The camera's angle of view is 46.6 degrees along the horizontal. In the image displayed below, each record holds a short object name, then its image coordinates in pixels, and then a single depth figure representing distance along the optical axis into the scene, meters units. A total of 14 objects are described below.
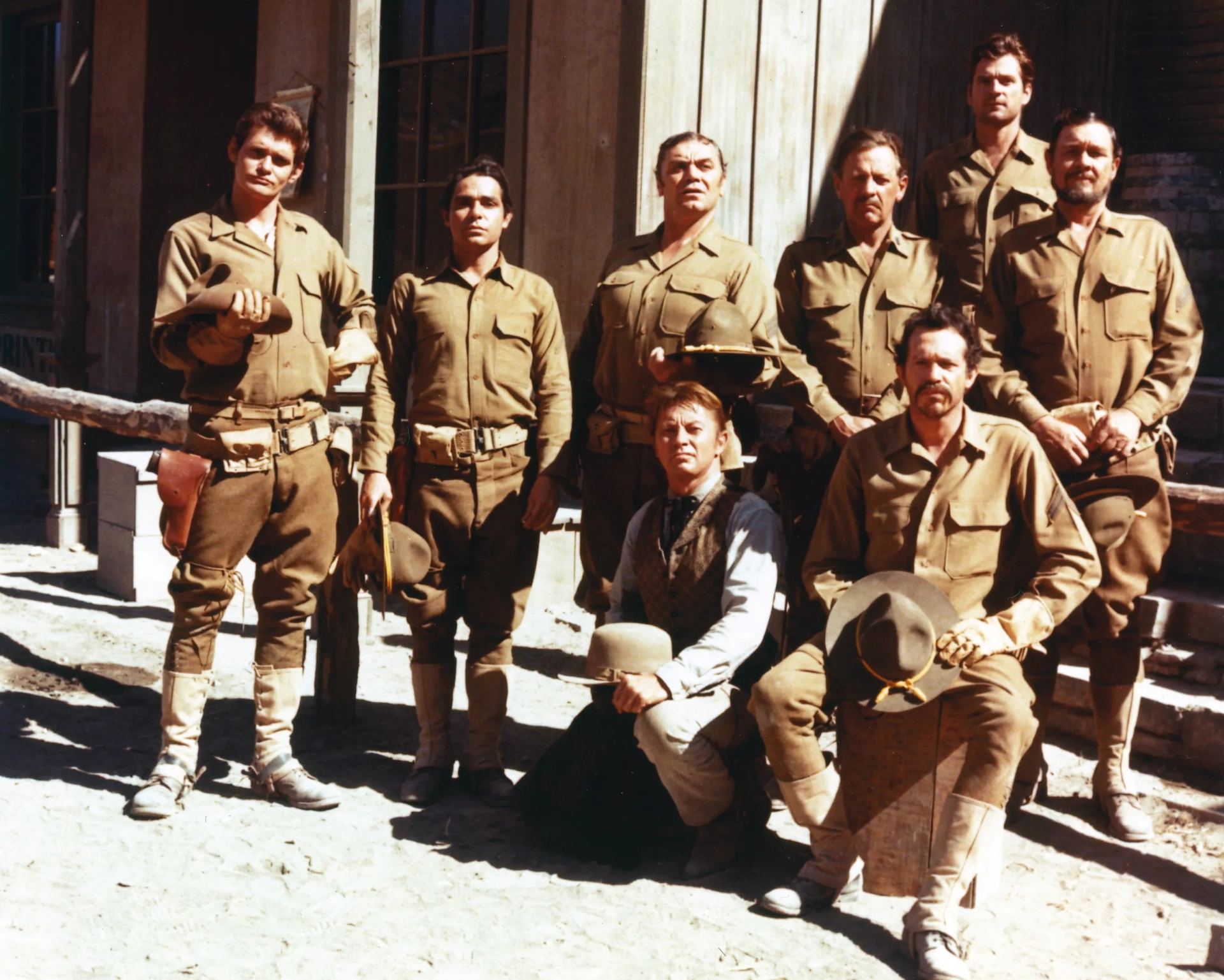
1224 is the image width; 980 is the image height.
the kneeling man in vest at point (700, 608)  3.99
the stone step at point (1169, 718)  4.96
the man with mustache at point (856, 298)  4.44
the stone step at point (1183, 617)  5.38
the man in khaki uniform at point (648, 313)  4.50
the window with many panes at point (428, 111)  7.29
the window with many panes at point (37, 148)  12.16
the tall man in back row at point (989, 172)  4.80
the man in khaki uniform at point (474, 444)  4.61
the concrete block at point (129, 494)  7.55
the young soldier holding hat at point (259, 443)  4.43
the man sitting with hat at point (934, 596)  3.65
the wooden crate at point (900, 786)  3.81
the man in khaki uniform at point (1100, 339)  4.34
